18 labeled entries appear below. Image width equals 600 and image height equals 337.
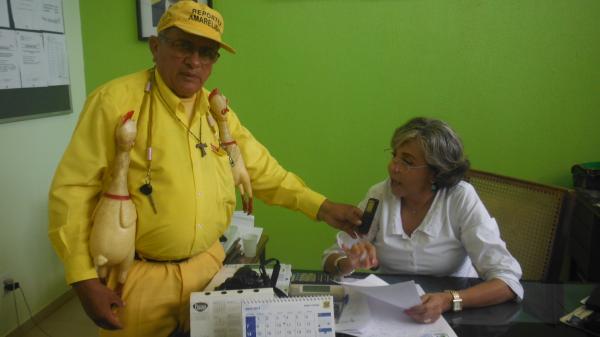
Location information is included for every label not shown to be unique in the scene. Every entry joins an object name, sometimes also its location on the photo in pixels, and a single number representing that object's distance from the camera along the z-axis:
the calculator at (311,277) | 1.40
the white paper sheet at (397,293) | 1.20
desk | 1.18
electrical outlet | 2.34
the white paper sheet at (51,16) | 2.50
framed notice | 2.67
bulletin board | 2.26
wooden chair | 1.76
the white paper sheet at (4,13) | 2.20
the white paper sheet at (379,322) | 1.15
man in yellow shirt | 1.10
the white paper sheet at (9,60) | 2.23
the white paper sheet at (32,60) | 2.36
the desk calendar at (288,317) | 0.96
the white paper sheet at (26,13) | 2.29
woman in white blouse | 1.57
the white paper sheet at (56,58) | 2.56
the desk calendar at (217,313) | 1.00
